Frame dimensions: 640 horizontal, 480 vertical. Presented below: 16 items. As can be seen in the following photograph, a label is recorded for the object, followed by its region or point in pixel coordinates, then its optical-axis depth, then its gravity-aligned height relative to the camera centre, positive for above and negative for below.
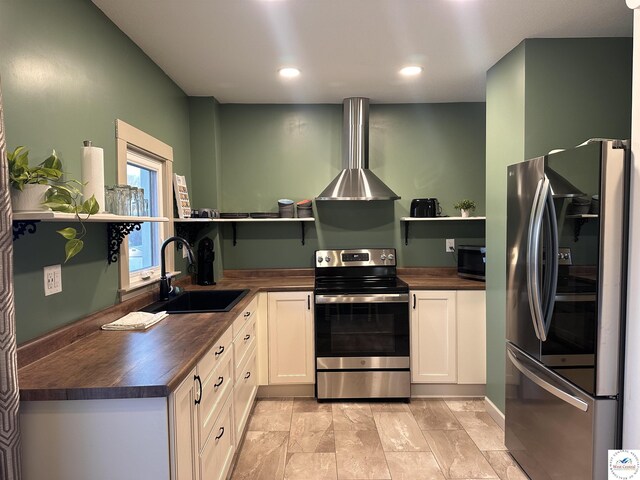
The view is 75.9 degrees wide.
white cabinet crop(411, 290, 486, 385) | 3.12 -0.86
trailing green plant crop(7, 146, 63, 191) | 1.26 +0.17
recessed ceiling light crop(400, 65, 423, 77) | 2.82 +1.08
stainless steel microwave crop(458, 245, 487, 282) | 3.22 -0.31
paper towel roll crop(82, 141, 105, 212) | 1.58 +0.21
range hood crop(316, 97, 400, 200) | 3.42 +0.55
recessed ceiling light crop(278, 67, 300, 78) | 2.82 +1.08
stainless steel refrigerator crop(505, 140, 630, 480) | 1.62 -0.36
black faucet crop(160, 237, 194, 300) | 2.50 -0.36
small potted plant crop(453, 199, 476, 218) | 3.52 +0.14
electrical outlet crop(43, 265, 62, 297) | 1.60 -0.21
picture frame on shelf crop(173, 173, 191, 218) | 3.02 +0.23
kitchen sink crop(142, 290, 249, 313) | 2.85 -0.52
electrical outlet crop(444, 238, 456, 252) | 3.72 -0.19
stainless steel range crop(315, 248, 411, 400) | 3.12 -0.91
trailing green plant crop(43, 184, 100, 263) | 1.34 +0.07
